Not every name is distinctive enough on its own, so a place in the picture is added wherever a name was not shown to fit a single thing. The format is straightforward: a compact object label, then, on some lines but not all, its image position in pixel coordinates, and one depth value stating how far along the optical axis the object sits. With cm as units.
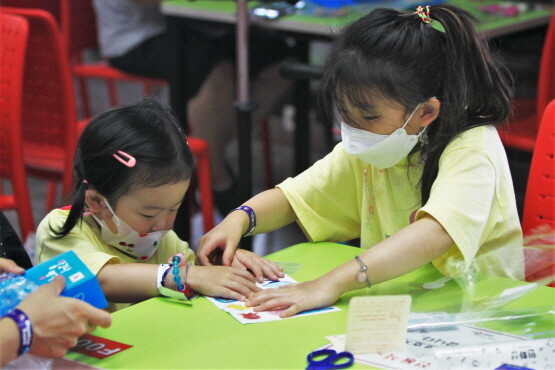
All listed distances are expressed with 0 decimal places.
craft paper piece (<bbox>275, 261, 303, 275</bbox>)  241
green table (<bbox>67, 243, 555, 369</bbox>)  204
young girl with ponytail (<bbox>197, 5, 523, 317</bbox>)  228
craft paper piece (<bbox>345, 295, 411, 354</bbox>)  202
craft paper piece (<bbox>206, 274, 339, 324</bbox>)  218
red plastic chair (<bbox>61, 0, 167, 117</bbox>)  514
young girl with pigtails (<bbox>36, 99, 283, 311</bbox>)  233
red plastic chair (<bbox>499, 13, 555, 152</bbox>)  353
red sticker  206
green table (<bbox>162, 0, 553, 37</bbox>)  396
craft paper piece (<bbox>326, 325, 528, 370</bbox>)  203
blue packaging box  206
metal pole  363
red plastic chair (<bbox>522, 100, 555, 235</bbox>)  257
